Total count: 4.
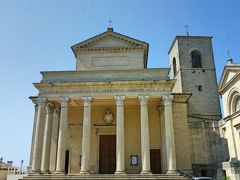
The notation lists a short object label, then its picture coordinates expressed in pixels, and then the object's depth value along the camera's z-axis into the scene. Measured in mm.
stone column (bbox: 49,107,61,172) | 17620
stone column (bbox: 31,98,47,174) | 15225
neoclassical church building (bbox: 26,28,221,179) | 15574
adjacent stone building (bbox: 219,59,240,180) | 16110
